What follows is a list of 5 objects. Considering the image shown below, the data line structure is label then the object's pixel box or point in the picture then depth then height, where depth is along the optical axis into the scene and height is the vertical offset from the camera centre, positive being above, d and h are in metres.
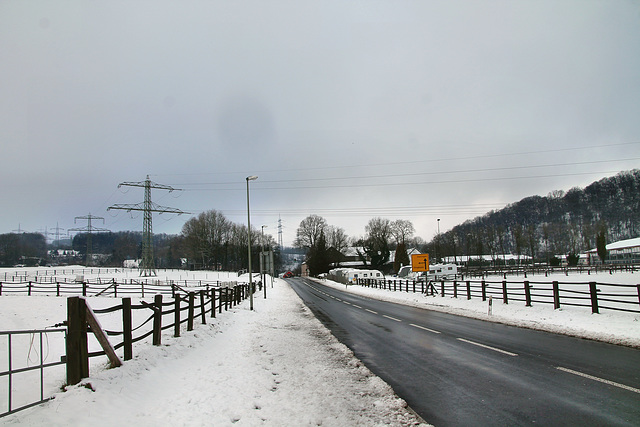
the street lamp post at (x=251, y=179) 21.05 +4.05
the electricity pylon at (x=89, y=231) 99.78 +6.04
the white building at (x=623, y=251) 85.03 -4.42
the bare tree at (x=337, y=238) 125.19 +2.19
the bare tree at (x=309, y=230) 121.44 +4.93
